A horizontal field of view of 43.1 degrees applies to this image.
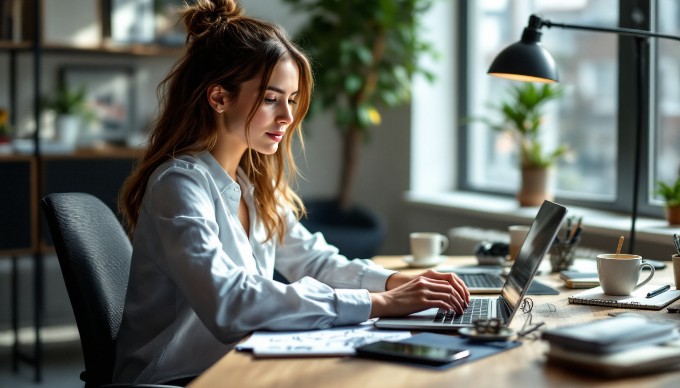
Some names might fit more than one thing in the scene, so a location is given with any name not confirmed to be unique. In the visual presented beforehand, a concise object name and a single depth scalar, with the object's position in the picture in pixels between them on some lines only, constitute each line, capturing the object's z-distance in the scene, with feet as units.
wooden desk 3.91
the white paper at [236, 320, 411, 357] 4.37
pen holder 7.20
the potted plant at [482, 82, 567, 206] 11.00
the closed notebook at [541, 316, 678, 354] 3.98
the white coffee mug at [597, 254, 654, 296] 5.79
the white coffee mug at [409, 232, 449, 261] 7.57
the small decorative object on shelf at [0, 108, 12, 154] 11.87
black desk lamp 6.63
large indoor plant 12.88
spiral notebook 5.53
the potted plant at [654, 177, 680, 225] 8.97
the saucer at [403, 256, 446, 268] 7.46
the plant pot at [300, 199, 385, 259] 12.70
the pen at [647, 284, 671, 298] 5.81
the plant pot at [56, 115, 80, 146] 12.89
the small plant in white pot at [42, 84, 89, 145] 12.91
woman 4.91
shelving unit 11.61
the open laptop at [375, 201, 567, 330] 4.86
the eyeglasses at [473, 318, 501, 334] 4.62
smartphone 4.18
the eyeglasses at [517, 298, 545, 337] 4.75
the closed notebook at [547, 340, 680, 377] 3.91
